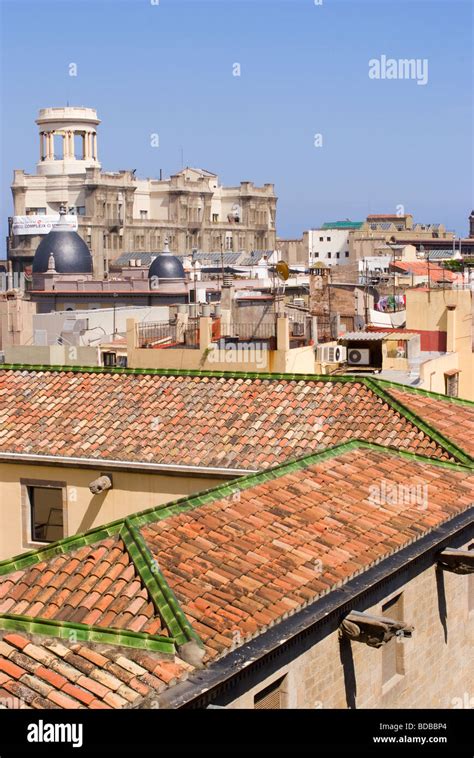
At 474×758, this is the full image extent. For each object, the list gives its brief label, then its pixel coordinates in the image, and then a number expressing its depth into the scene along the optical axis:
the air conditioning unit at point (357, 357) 26.61
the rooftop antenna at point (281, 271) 32.99
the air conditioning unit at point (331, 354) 26.42
